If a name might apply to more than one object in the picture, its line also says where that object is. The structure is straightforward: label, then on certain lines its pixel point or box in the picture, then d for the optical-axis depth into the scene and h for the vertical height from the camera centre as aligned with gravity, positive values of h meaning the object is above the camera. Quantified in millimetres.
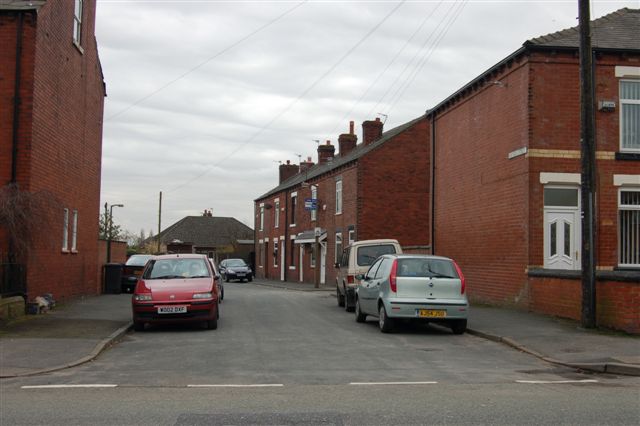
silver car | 13539 -746
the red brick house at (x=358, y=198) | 33375 +2919
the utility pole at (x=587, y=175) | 13688 +1677
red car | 13922 -988
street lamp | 56106 +2374
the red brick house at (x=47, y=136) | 15664 +2953
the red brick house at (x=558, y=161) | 17969 +2595
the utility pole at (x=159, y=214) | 59672 +3141
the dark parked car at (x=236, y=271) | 45844 -1292
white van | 18750 -82
